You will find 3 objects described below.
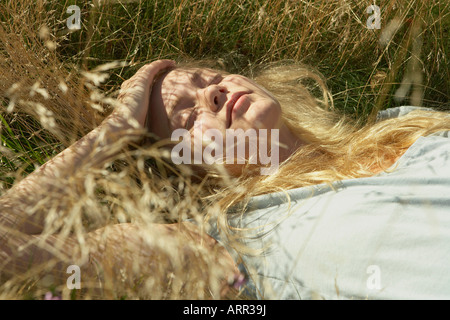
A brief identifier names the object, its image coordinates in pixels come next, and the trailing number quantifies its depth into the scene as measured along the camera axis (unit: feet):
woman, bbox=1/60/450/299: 2.75
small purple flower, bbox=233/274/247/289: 2.73
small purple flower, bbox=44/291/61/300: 2.53
